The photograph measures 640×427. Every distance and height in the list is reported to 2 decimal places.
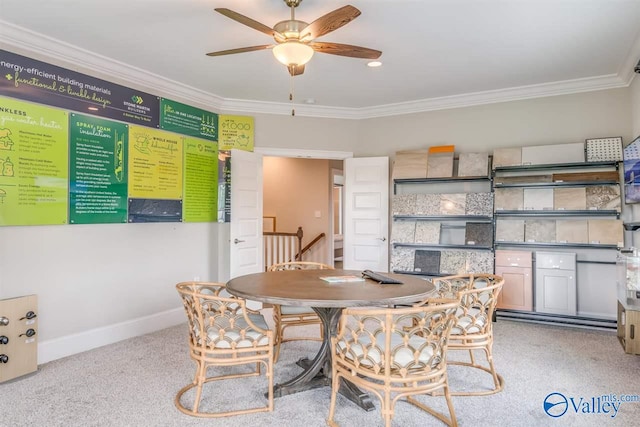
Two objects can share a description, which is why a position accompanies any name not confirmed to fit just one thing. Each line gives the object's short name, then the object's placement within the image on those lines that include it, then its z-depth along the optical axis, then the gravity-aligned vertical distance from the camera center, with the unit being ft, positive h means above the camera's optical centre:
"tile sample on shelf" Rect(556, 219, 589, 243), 13.88 -0.45
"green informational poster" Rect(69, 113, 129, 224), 11.57 +1.36
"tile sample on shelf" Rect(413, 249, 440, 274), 15.79 -1.78
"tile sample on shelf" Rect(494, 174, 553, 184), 14.52 +1.44
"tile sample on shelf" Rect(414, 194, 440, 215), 15.94 +0.53
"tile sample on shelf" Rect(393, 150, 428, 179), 16.30 +2.18
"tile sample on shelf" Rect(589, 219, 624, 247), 13.33 -0.45
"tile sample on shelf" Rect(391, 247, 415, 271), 16.22 -1.70
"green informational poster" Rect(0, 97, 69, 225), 10.11 +1.36
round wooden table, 7.38 -1.50
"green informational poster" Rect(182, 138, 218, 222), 15.12 +1.38
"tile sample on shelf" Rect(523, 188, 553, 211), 14.42 +0.70
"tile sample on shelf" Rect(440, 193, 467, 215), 15.52 +0.56
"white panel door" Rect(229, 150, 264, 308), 15.61 +0.05
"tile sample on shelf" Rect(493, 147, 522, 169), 14.84 +2.28
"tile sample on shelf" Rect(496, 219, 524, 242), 14.82 -0.46
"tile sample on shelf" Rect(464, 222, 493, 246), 15.02 -0.62
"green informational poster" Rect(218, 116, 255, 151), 16.49 +3.49
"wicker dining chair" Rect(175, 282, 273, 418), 7.82 -2.47
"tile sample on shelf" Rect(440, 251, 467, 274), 15.35 -1.73
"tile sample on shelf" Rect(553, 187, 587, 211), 13.92 +0.71
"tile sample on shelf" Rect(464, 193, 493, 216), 15.06 +0.52
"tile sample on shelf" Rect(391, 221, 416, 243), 16.37 -0.58
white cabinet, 13.84 -2.27
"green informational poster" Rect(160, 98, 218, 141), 14.38 +3.63
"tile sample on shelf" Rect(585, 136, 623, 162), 13.48 +2.36
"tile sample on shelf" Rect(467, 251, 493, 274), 14.88 -1.66
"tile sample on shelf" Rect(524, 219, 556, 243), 14.41 -0.44
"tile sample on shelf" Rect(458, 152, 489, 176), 15.29 +2.07
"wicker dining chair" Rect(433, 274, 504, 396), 8.63 -2.42
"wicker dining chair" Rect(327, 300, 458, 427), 6.34 -2.37
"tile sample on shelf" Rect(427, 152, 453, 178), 15.83 +2.08
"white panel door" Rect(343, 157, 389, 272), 17.17 +0.13
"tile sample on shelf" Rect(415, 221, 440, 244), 15.96 -0.60
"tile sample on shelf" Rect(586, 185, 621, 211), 13.52 +0.73
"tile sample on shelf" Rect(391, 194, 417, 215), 16.34 +0.54
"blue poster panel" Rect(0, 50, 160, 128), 10.30 +3.60
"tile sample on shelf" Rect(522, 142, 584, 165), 14.14 +2.32
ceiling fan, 7.66 +3.71
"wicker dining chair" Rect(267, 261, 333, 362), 10.77 -2.82
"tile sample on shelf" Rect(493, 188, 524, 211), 14.79 +0.70
